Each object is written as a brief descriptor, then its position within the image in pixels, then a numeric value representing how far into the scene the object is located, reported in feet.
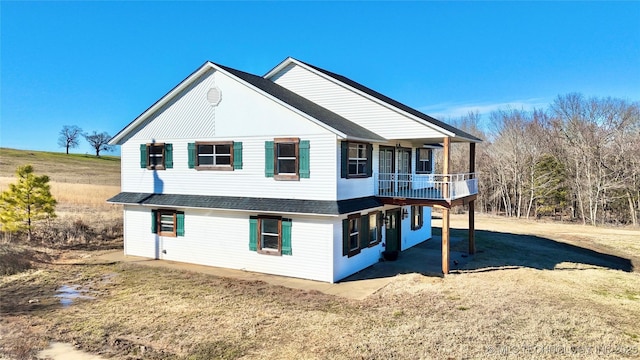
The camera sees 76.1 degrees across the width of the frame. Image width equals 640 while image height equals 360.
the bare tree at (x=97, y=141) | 324.48
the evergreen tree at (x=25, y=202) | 63.10
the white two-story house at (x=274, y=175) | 49.26
